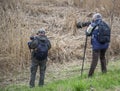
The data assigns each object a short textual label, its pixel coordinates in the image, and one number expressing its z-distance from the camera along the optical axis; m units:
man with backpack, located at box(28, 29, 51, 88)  20.09
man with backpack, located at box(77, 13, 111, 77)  19.97
